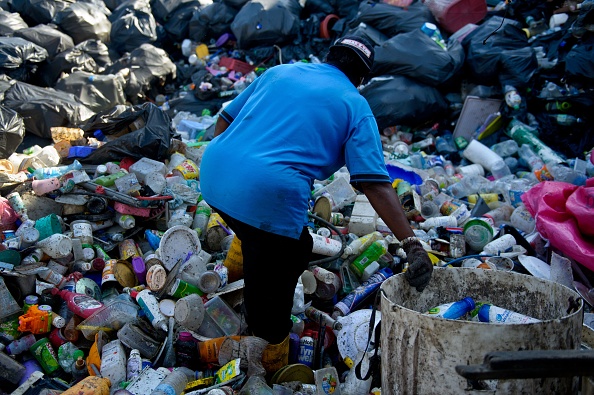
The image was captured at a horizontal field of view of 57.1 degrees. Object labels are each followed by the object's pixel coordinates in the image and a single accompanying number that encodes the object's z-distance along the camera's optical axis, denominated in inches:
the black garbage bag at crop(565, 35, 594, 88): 198.5
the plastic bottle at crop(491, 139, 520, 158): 210.7
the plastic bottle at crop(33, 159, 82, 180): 157.6
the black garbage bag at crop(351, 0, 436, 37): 249.6
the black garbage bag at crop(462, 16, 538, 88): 219.6
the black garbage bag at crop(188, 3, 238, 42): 301.0
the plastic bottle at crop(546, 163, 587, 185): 170.4
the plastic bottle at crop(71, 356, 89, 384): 103.9
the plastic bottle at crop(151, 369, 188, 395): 90.4
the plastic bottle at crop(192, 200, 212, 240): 144.3
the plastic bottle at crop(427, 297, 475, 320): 82.0
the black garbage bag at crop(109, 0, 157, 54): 295.1
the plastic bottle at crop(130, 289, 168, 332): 113.7
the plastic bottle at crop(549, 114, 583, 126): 206.2
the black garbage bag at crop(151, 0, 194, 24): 321.1
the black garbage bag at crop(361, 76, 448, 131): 218.1
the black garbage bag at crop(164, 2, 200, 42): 317.1
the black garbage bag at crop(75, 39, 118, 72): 273.1
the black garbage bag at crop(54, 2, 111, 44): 278.8
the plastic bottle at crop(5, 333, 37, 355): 109.3
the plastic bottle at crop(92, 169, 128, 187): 152.6
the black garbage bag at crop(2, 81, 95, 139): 207.8
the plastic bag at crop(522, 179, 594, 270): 126.4
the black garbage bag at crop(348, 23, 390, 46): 240.4
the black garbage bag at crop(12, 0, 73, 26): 284.4
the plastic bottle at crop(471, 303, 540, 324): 78.9
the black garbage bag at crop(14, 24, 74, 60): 260.5
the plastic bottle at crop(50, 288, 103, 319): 111.9
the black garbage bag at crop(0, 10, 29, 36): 260.8
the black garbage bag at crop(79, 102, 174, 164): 169.6
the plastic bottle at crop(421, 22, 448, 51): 241.4
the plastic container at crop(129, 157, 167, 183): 161.0
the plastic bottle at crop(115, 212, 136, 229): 141.6
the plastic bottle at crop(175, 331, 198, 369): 106.1
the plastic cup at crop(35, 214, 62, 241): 134.3
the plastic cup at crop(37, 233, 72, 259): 127.6
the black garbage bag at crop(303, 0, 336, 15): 287.0
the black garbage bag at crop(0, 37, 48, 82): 229.7
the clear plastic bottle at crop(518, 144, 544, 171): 198.1
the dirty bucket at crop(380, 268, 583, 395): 65.5
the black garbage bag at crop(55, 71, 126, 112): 232.5
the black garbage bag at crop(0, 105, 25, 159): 181.9
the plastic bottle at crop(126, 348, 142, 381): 101.0
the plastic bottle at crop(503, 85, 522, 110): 214.7
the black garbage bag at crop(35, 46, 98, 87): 256.4
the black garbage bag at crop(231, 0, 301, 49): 272.2
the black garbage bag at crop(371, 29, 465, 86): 221.6
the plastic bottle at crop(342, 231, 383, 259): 136.5
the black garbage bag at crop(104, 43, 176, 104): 258.6
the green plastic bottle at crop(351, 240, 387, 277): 134.4
